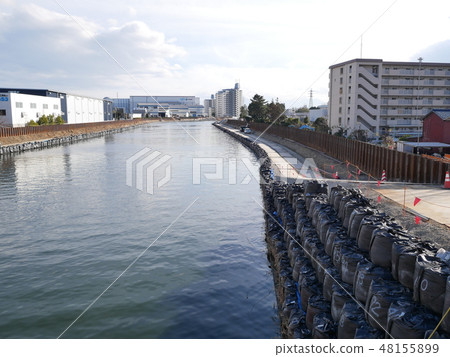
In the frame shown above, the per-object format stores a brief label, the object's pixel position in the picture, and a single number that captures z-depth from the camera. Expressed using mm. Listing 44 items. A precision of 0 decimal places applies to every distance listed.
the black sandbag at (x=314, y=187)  18125
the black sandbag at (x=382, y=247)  9312
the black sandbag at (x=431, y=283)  7012
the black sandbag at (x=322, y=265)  11070
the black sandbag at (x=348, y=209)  12723
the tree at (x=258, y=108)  112712
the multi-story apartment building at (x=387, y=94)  68312
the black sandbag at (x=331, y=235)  11820
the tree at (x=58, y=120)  91312
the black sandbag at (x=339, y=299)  8852
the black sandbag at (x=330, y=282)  9820
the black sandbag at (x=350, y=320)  7847
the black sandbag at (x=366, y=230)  10492
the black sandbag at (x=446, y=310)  6391
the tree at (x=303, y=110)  156550
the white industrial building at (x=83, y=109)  110812
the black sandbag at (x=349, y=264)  9689
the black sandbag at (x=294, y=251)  13348
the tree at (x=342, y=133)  60719
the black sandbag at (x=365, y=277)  8656
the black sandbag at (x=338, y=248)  10529
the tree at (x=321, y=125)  73069
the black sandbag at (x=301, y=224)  15223
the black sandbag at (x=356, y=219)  11648
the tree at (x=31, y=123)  79750
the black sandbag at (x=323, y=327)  8438
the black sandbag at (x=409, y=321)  6602
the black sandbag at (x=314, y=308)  9364
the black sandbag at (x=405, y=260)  8195
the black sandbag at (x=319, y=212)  14148
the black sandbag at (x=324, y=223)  13117
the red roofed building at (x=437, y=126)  41438
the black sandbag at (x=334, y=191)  15057
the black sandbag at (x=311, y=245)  12703
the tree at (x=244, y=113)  186550
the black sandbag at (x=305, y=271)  11523
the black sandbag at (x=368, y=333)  7320
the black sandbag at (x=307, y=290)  10547
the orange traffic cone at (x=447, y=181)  19272
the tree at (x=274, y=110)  103606
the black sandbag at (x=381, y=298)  7516
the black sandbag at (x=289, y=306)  10555
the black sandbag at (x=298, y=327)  9203
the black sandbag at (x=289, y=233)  15750
